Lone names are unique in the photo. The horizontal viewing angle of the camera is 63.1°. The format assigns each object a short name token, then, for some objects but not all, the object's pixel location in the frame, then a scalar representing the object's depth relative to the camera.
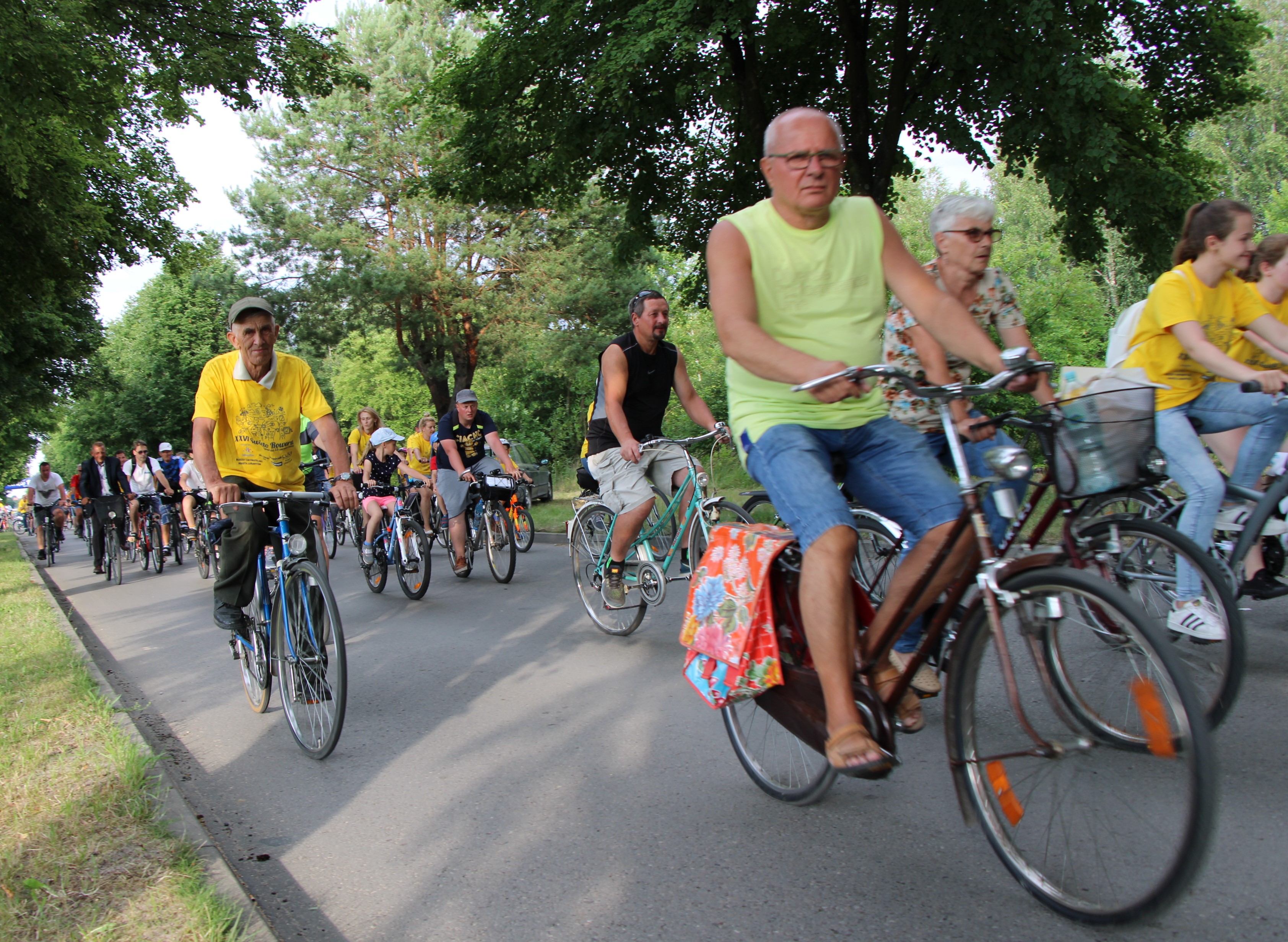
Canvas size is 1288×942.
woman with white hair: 4.42
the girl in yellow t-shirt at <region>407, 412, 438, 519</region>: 11.87
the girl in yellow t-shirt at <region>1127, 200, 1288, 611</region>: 4.68
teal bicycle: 6.20
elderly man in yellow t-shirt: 5.04
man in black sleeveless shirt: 6.41
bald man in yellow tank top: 3.02
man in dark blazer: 15.02
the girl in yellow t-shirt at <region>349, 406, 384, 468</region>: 13.20
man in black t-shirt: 10.05
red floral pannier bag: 3.23
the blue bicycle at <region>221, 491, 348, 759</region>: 4.54
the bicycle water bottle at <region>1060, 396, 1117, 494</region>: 3.18
